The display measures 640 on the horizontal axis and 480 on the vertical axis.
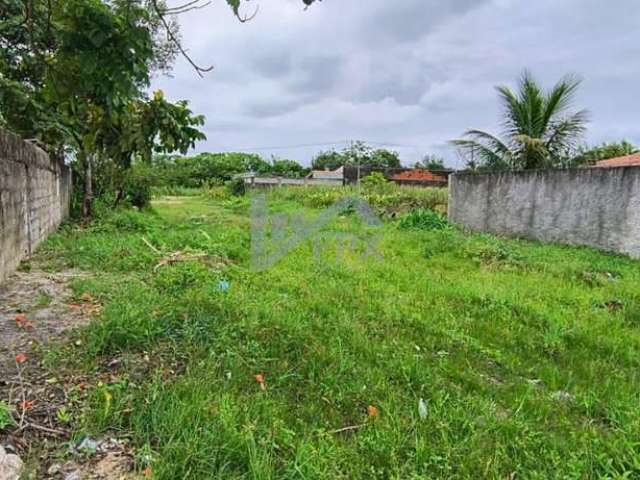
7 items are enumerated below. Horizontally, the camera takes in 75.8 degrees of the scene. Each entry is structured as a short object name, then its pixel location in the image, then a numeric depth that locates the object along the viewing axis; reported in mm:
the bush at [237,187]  18469
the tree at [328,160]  34456
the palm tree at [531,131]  9117
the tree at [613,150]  14422
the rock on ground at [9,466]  1285
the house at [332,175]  20469
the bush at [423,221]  7660
